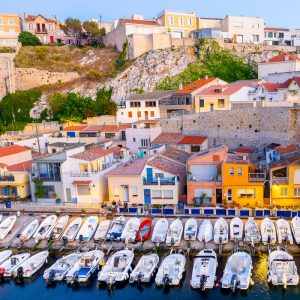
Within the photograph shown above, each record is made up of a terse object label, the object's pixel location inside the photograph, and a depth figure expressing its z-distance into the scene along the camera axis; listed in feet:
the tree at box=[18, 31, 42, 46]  228.63
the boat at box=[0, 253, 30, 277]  75.92
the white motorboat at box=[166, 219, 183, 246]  80.78
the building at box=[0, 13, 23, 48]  237.86
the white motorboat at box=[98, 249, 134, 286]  71.31
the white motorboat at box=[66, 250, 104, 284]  72.33
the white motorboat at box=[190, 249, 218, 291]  67.51
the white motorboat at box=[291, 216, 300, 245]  77.99
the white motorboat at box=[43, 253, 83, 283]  73.15
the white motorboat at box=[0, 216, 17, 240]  90.94
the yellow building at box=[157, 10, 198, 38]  223.71
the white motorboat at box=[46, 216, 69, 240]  87.40
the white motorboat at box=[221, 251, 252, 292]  66.69
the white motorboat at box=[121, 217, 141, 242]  83.15
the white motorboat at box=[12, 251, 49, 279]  75.61
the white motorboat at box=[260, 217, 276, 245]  78.23
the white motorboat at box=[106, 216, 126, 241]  84.38
